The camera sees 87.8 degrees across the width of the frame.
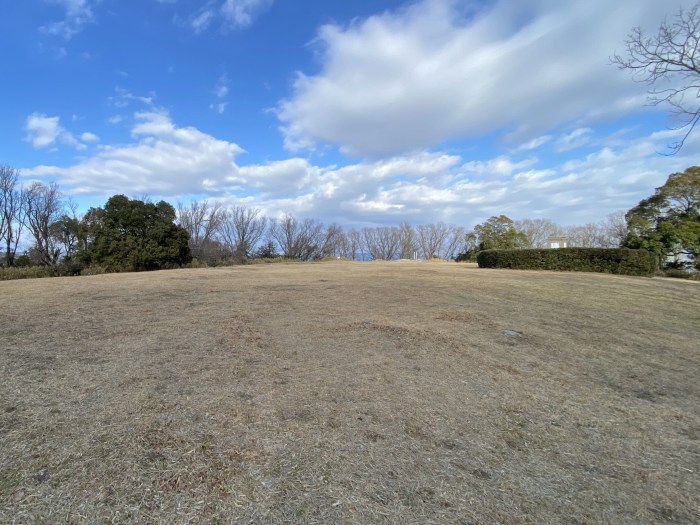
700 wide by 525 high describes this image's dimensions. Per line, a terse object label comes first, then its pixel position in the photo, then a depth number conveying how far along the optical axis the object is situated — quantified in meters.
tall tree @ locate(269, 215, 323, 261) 50.56
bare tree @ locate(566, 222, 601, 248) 43.94
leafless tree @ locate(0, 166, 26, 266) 31.34
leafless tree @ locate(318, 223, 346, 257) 53.47
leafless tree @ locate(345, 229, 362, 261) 61.31
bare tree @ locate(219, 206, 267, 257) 49.06
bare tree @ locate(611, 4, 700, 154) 6.12
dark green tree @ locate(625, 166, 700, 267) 18.14
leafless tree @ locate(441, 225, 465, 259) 59.72
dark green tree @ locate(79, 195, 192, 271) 16.50
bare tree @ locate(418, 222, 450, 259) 60.84
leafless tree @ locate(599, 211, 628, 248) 35.22
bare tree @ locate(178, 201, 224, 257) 44.29
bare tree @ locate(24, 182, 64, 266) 32.85
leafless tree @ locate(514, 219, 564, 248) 51.28
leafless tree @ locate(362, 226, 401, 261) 62.38
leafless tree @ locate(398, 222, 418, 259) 61.50
